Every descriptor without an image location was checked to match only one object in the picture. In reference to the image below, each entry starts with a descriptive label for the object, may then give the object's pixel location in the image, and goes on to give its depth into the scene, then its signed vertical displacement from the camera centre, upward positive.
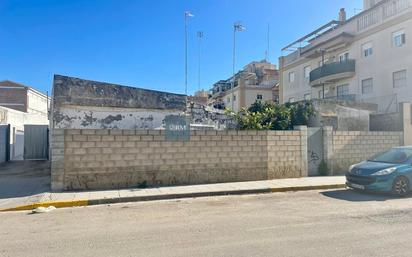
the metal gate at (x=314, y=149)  13.05 -0.47
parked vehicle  9.07 -1.12
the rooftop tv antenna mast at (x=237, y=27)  35.53 +12.72
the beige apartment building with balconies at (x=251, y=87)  49.88 +8.48
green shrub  13.10 +0.99
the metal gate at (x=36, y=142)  20.64 -0.37
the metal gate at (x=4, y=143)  18.06 -0.36
